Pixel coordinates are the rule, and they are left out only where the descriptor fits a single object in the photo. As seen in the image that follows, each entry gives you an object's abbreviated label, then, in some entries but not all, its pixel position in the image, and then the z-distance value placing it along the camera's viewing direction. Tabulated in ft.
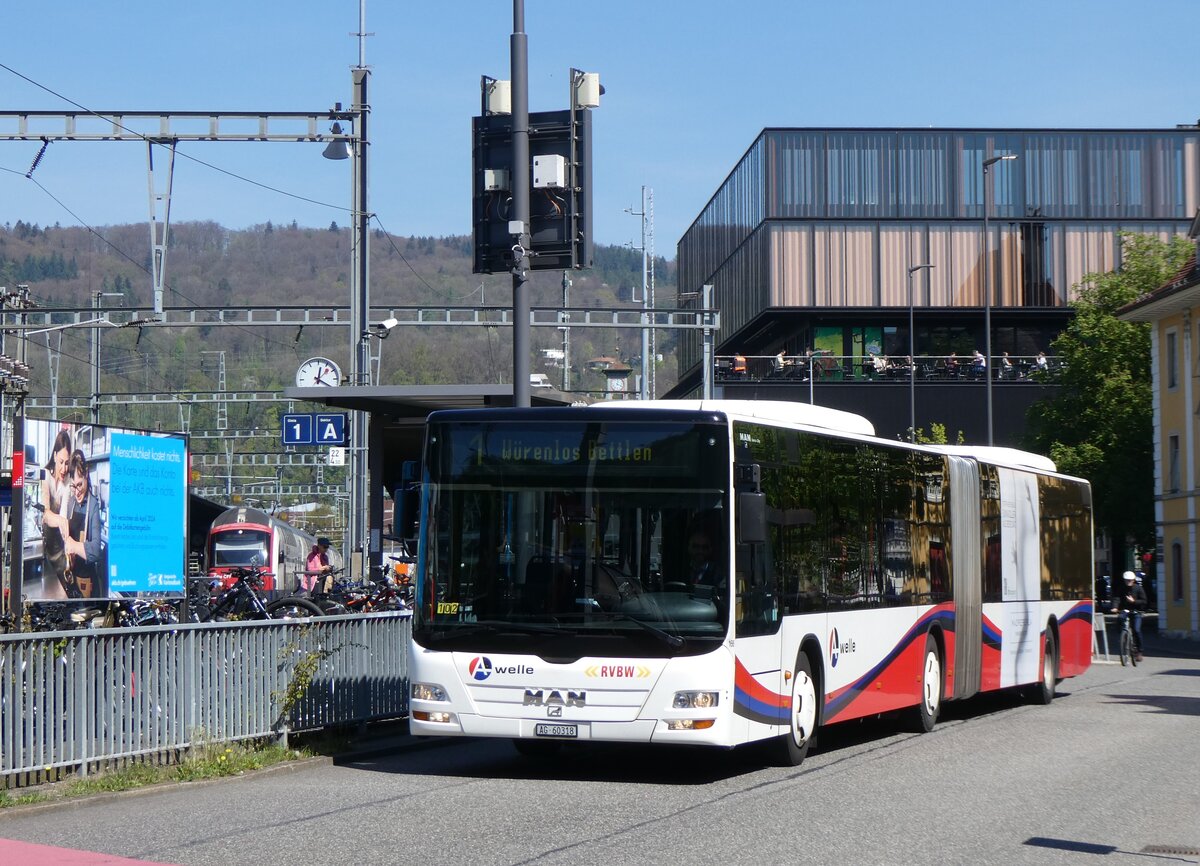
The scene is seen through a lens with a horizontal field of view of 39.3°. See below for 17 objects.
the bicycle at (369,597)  77.20
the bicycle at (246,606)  67.10
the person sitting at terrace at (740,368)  198.39
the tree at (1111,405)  186.29
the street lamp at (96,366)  174.40
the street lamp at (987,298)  150.61
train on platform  198.90
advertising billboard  56.90
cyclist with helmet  108.88
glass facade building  227.61
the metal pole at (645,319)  154.28
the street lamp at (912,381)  179.83
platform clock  118.09
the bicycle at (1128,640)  108.89
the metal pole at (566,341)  176.09
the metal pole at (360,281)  97.09
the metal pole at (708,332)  136.56
